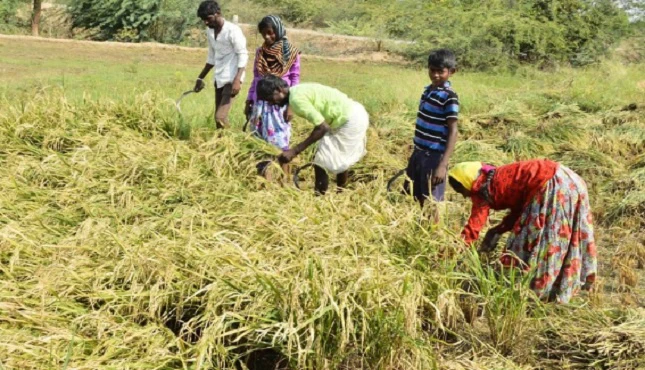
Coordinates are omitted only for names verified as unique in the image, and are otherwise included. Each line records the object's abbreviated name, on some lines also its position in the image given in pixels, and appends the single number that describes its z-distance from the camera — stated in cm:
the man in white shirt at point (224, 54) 568
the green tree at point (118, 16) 1948
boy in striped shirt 403
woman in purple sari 517
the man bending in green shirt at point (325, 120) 439
